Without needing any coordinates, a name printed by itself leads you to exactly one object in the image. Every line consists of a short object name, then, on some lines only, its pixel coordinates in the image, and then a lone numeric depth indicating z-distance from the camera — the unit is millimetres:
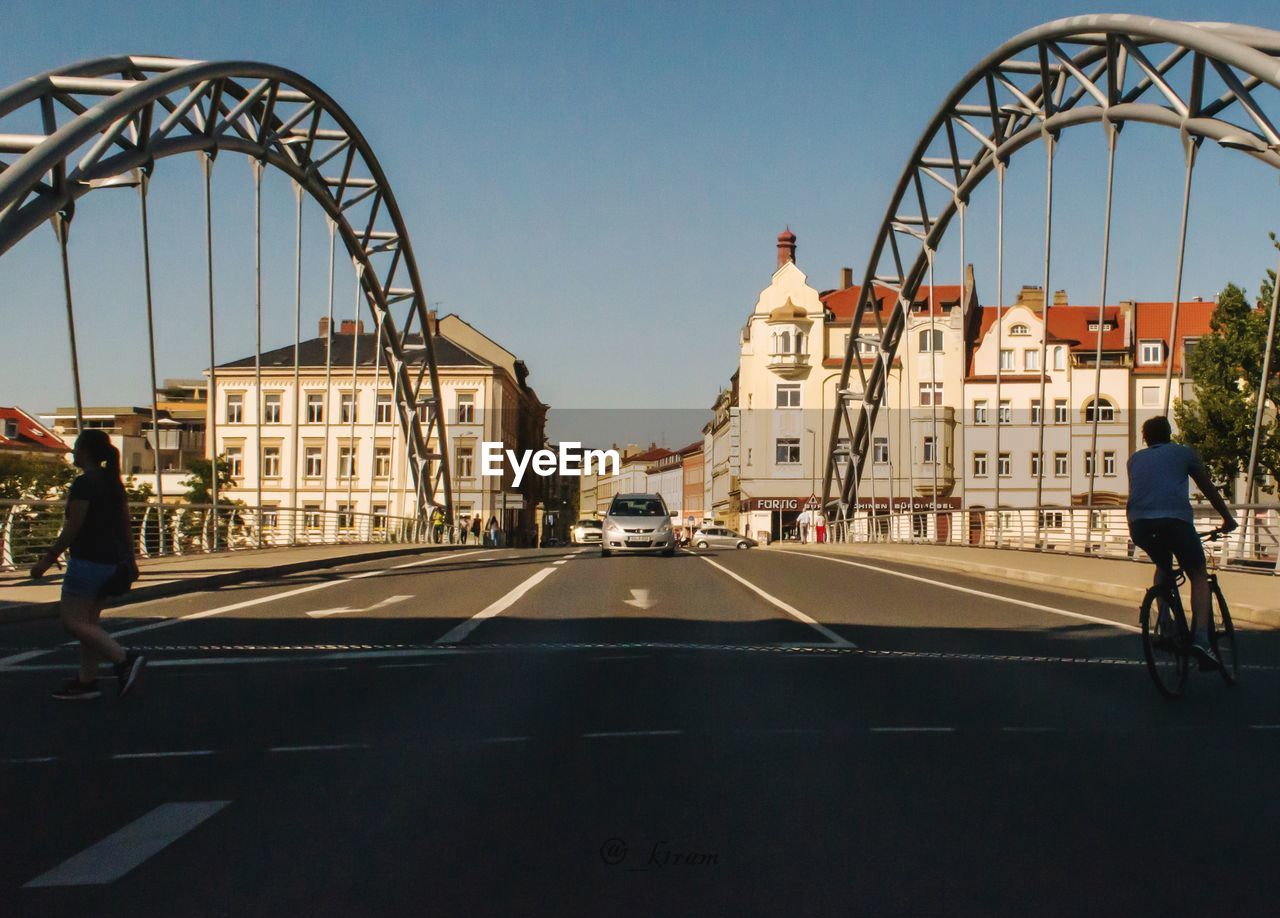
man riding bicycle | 9125
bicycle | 8734
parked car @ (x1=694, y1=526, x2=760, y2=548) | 72938
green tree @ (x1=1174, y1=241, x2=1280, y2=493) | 46156
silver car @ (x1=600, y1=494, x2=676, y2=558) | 34875
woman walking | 8750
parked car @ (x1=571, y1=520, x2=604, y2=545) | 77438
